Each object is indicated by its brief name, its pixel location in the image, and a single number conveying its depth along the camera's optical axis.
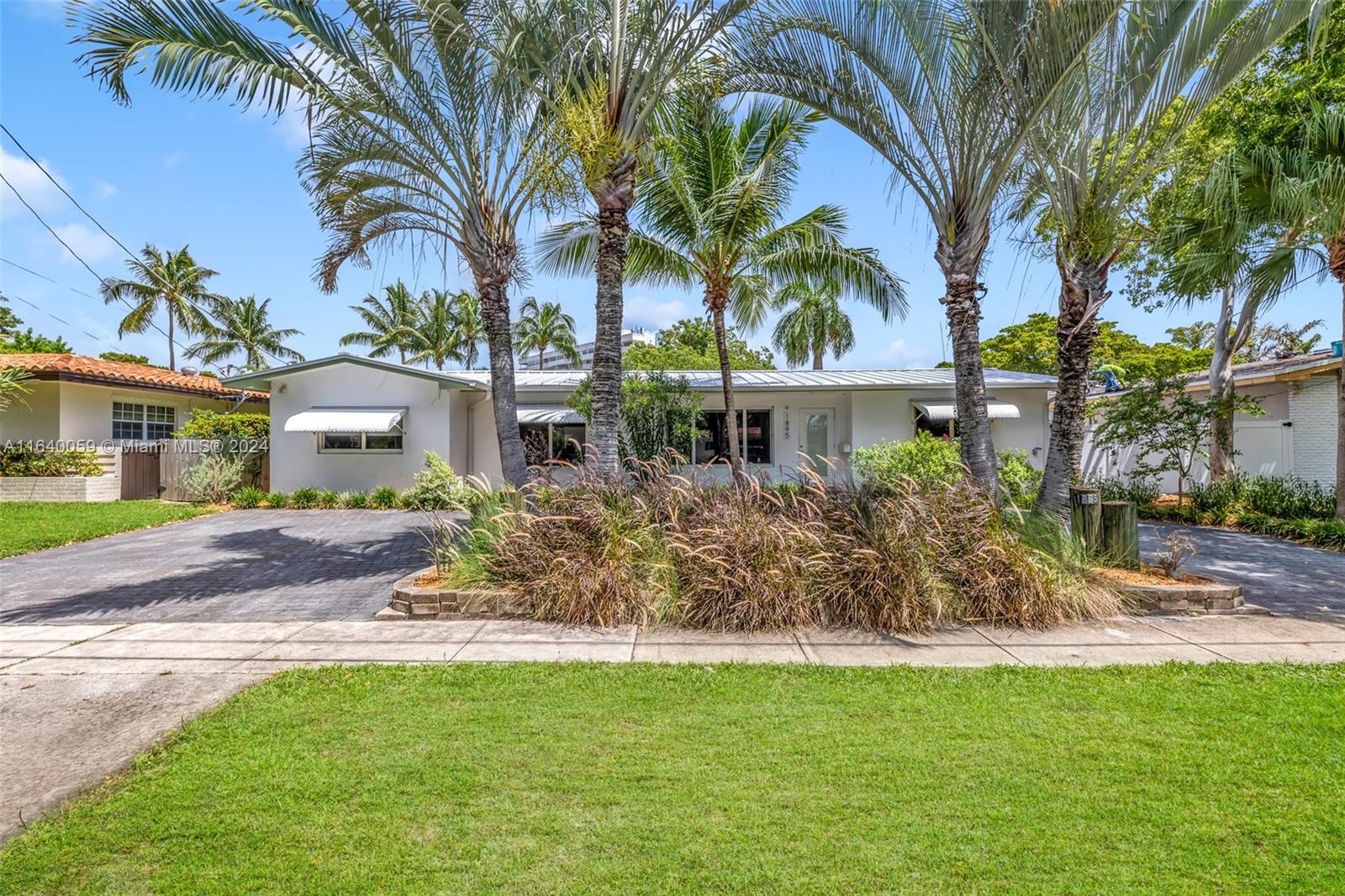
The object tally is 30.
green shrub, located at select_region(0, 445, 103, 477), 16.11
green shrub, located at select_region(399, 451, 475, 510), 13.00
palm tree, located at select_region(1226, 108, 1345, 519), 9.57
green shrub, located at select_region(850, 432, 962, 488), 11.37
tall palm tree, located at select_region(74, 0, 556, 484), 6.68
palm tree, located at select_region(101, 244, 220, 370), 31.00
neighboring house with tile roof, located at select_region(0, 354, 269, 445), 17.14
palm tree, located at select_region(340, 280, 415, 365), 36.56
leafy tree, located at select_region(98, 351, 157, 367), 42.16
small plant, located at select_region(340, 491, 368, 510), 16.23
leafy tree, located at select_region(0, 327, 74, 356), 28.19
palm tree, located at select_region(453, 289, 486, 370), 35.75
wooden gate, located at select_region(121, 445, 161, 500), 17.25
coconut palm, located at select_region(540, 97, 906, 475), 12.12
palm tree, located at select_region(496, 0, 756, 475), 7.43
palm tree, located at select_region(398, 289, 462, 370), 35.19
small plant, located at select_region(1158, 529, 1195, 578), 7.34
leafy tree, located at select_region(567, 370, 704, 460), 15.12
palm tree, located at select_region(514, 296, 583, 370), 39.97
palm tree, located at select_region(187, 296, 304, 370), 37.50
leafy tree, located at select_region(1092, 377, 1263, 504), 13.45
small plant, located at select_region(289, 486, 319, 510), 16.16
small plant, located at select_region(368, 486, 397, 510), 16.30
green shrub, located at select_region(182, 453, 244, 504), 16.67
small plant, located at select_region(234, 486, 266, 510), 16.19
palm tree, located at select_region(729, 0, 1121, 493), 6.78
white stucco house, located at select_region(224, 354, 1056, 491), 16.77
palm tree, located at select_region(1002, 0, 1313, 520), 6.62
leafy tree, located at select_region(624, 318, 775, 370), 33.44
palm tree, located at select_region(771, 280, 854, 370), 26.89
